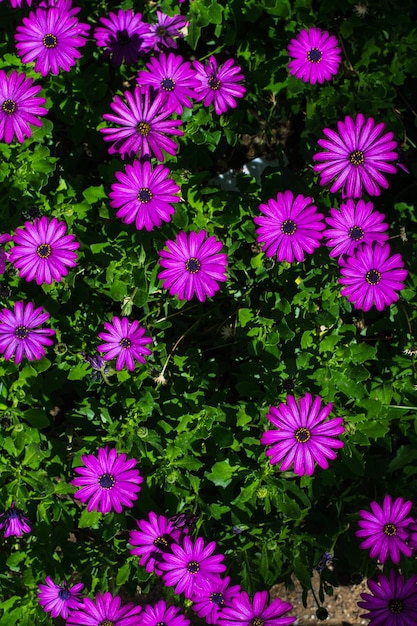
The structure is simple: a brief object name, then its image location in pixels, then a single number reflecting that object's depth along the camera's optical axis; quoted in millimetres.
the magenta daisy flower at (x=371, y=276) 2188
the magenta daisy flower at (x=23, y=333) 2279
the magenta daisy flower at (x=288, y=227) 2199
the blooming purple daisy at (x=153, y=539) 2234
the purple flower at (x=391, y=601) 2143
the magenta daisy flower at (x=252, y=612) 2186
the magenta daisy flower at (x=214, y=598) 2227
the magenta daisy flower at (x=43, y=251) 2256
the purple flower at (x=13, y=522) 2330
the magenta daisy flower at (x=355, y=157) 2266
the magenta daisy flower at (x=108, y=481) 2188
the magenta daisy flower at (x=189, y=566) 2199
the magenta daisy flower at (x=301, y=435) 2111
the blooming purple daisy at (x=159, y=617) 2236
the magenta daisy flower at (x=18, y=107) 2354
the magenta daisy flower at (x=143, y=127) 2322
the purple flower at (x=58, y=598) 2332
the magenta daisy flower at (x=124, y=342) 2283
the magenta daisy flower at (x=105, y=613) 2244
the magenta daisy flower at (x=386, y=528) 2193
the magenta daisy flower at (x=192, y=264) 2223
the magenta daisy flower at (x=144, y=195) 2219
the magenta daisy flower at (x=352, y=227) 2246
